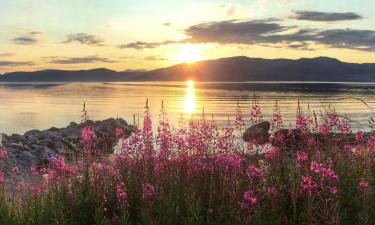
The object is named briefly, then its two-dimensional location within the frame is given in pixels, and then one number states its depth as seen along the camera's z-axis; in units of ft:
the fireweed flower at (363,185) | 22.33
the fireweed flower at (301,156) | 24.62
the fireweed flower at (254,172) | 24.37
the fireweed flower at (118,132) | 33.02
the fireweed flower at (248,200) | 20.90
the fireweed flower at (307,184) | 20.99
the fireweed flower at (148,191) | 24.20
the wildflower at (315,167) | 21.19
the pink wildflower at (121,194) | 23.95
